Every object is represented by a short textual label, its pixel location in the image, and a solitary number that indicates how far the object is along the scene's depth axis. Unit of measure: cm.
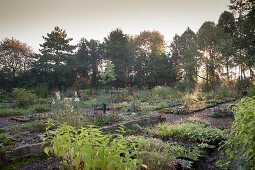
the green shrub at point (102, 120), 475
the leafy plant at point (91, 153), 155
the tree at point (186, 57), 1744
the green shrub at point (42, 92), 1157
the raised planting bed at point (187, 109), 705
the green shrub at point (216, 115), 610
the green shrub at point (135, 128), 442
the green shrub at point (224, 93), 1106
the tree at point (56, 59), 1841
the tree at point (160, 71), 2145
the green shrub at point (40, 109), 773
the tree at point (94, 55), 2258
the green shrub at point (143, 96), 1102
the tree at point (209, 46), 1698
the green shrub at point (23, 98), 851
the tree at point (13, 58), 1839
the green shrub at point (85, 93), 1212
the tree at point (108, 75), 2075
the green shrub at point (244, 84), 1233
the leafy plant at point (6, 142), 289
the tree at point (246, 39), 1435
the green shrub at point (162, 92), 1260
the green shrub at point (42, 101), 970
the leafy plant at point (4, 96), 1117
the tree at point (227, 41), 1516
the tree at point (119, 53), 2235
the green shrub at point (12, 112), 711
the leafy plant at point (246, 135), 138
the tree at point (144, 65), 2194
